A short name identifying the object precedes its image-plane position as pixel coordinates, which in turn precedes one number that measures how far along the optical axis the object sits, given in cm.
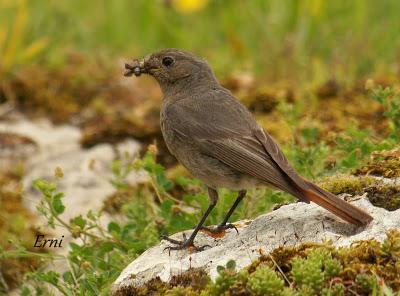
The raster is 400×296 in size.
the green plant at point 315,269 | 712
